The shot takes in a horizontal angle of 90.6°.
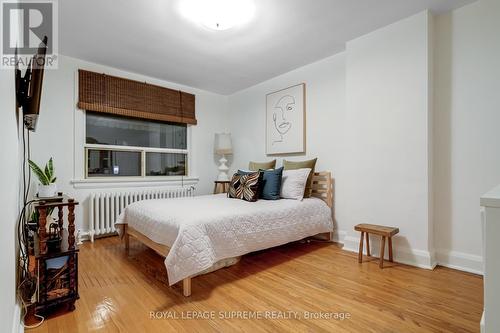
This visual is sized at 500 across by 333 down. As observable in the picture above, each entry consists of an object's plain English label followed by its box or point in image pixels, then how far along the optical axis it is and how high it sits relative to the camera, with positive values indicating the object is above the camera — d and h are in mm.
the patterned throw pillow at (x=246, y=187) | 2916 -254
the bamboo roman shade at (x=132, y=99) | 3363 +1038
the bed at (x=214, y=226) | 1871 -562
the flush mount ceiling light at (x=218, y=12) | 2166 +1428
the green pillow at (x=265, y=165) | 3805 +11
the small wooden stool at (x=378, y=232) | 2346 -643
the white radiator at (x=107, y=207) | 3295 -560
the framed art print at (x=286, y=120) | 3619 +707
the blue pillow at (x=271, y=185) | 3041 -233
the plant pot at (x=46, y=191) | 1913 -186
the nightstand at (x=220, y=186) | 4284 -351
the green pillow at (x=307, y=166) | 3269 -12
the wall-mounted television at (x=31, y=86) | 1409 +504
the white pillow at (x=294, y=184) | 3053 -223
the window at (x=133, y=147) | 3545 +308
